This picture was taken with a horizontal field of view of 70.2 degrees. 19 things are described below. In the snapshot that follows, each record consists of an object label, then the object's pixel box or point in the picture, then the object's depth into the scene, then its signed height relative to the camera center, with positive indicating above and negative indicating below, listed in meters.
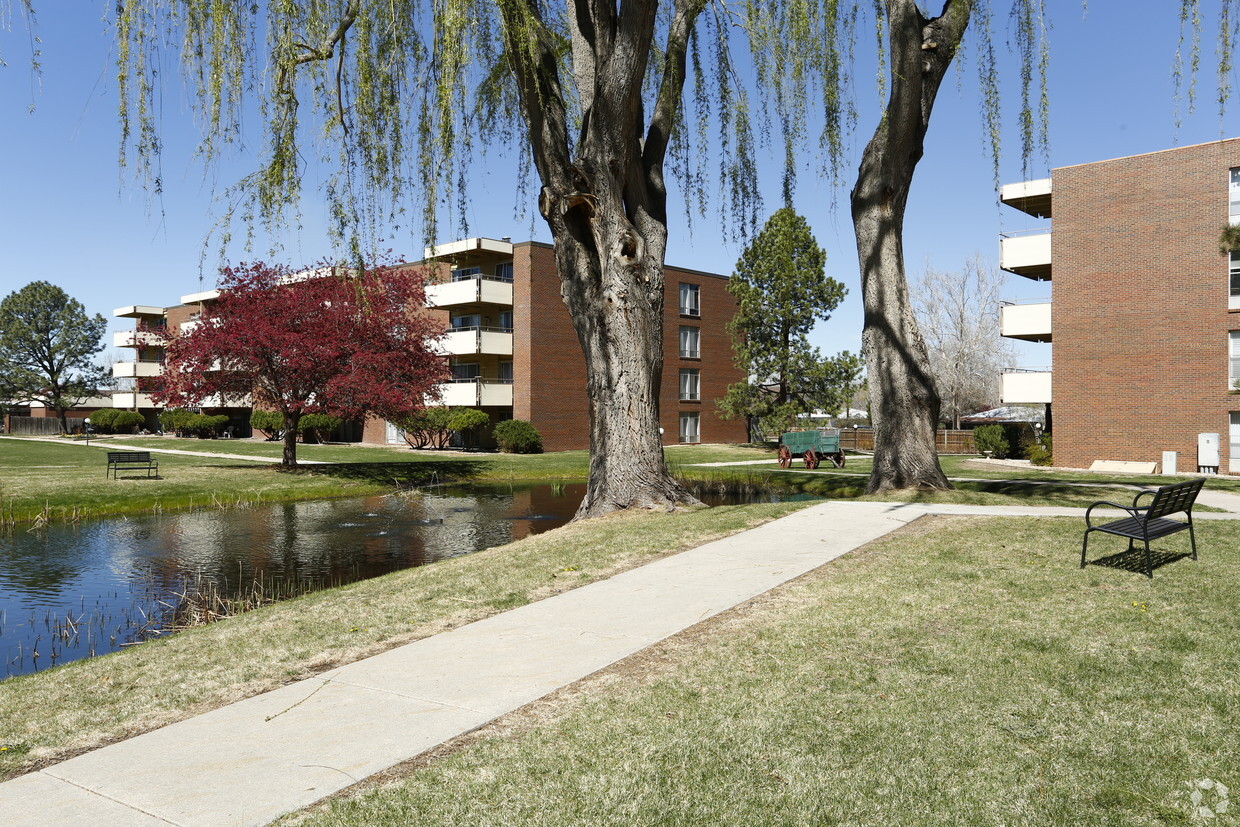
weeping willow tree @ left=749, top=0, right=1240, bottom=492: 14.72 +3.63
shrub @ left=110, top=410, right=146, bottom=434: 63.66 +0.41
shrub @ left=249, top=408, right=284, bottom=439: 50.88 +0.29
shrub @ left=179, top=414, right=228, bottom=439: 55.81 +0.12
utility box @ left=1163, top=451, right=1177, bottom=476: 26.80 -1.07
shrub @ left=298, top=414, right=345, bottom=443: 46.35 +0.17
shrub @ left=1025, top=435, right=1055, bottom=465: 30.39 -0.91
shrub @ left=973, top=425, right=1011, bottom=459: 35.12 -0.50
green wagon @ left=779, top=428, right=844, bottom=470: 29.53 -0.66
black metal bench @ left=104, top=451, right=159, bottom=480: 24.85 -1.06
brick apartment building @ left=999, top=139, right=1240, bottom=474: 26.67 +3.92
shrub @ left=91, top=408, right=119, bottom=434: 63.66 +0.55
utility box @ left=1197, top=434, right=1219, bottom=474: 26.14 -0.71
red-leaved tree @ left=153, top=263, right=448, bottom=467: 26.81 +2.35
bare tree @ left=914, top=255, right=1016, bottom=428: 62.91 +5.80
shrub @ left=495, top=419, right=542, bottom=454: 38.84 -0.37
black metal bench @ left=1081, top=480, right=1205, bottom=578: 7.99 -0.87
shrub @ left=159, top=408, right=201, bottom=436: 56.72 +0.51
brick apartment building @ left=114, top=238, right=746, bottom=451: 40.59 +3.90
